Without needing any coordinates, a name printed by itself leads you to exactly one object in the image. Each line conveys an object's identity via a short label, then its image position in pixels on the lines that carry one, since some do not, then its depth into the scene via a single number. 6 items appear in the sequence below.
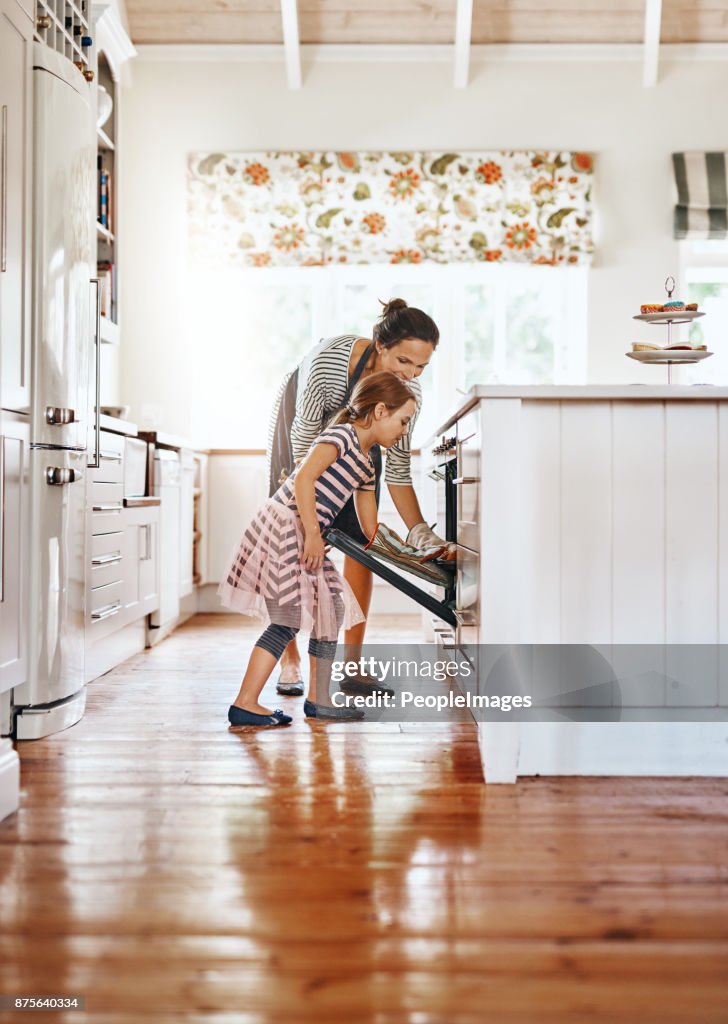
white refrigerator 2.29
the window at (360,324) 5.13
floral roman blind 4.96
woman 2.68
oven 2.61
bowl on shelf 3.82
